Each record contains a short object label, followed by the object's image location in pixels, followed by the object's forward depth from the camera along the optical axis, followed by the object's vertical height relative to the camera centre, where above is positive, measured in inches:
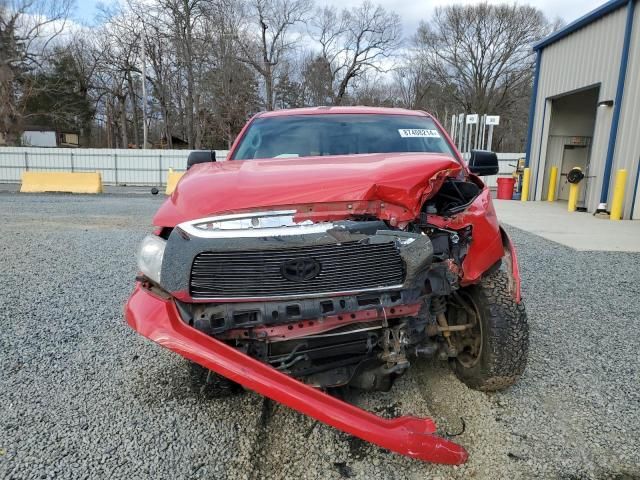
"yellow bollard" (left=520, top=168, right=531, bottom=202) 608.1 -11.6
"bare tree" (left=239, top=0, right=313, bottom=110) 1515.7 +386.7
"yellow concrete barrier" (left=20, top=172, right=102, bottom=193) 677.3 -41.3
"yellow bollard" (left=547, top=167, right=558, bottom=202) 593.0 -8.4
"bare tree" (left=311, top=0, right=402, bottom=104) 1649.9 +391.4
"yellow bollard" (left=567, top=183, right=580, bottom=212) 493.0 -22.3
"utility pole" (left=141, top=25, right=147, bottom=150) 1192.8 +160.4
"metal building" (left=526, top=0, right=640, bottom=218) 421.1 +85.6
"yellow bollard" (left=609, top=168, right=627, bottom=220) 418.0 -15.2
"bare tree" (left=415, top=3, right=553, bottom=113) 1585.9 +442.7
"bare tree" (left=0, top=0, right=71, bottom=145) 1264.8 +250.8
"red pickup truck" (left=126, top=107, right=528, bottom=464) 77.7 -20.1
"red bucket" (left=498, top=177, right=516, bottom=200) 628.7 -17.4
